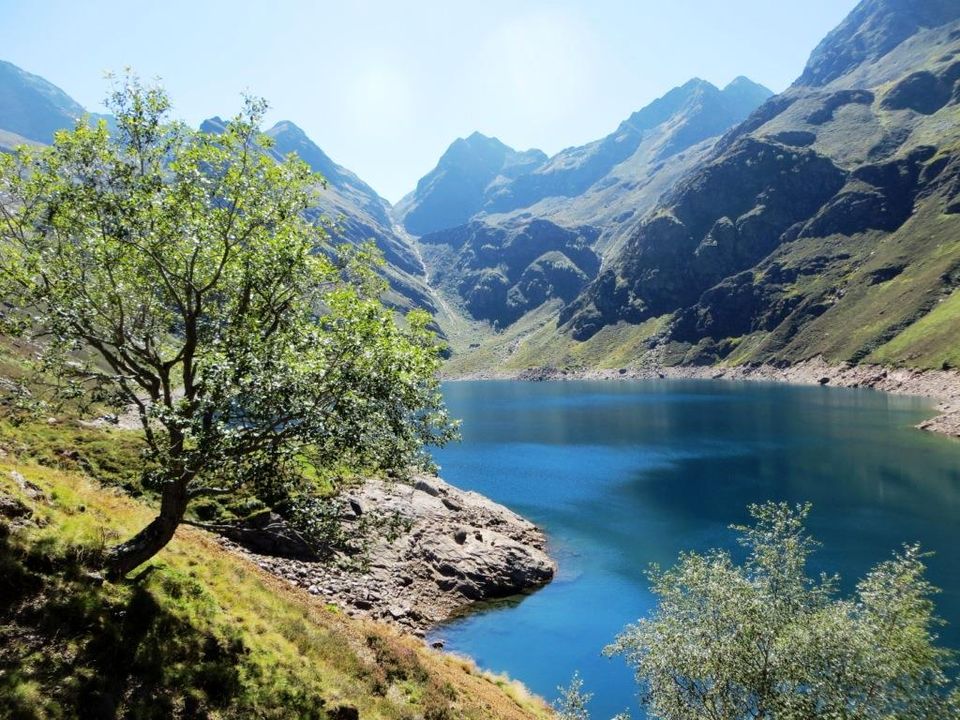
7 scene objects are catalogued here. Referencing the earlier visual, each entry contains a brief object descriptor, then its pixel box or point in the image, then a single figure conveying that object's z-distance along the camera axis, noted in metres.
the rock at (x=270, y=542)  46.81
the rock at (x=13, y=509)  17.80
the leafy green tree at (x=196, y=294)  17.77
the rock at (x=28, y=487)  19.77
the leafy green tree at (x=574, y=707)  31.69
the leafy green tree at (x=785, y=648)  26.00
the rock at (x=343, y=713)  19.17
